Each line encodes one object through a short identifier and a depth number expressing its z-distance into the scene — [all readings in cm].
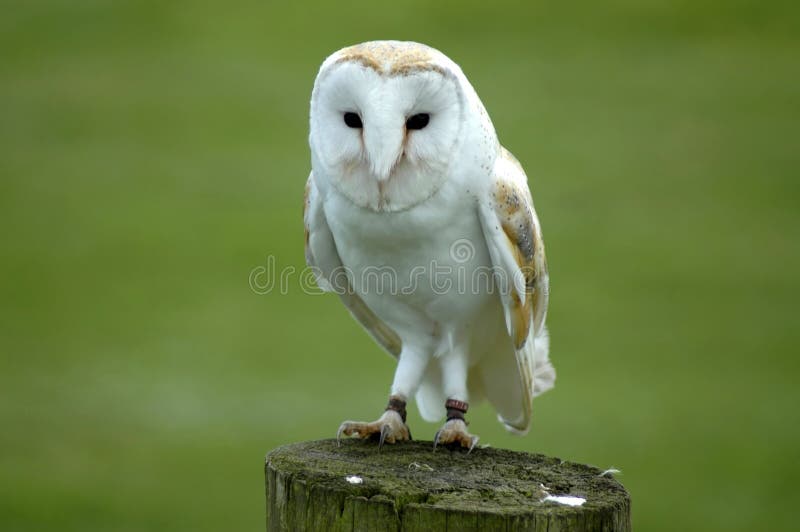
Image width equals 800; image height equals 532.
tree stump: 499
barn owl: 585
